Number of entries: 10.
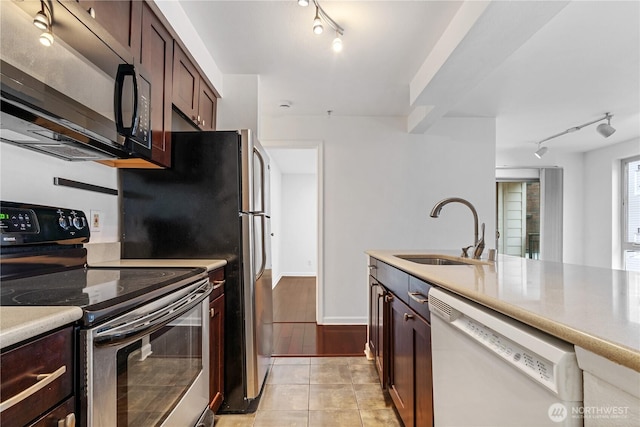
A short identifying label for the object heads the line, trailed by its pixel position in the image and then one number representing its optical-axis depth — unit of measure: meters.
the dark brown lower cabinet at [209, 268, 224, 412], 1.65
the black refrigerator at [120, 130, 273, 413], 1.85
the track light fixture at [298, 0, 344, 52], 1.77
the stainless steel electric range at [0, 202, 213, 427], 0.81
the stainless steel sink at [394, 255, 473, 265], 2.10
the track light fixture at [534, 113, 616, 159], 3.38
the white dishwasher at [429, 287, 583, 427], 0.59
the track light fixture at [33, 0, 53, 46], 0.89
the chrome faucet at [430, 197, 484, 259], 1.84
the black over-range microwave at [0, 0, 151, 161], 0.83
